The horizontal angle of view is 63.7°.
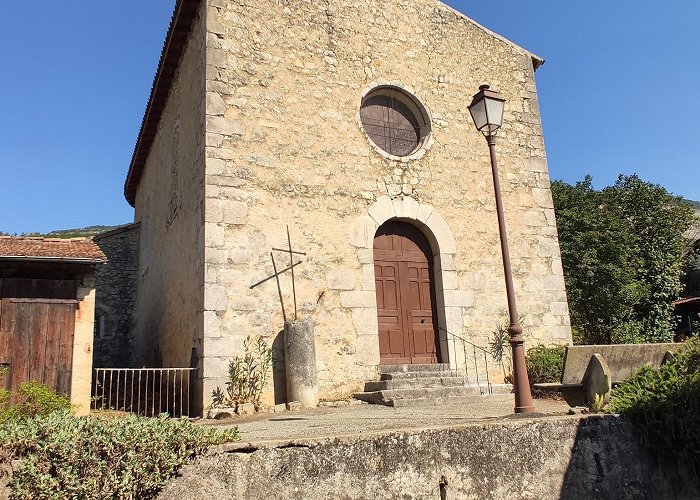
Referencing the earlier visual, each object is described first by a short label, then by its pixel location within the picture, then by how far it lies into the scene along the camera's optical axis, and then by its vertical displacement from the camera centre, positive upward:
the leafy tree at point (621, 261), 16.11 +2.55
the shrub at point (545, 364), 9.24 -0.18
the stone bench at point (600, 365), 5.29 -0.16
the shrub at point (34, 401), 6.28 -0.27
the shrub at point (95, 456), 3.32 -0.49
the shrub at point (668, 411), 4.67 -0.53
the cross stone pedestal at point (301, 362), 7.76 +0.04
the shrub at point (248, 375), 7.67 -0.11
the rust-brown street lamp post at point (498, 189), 5.84 +1.89
